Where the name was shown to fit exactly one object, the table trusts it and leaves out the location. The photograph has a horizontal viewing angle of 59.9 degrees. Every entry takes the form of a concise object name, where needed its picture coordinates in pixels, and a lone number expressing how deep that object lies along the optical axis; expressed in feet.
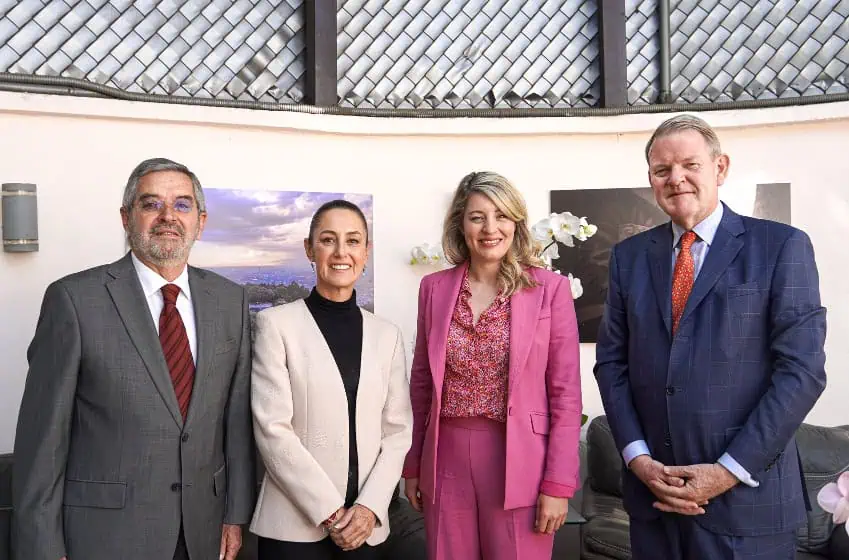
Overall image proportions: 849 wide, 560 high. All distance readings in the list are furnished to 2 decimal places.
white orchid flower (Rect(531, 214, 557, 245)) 10.41
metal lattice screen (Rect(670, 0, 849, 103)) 13.52
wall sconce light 10.52
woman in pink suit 7.07
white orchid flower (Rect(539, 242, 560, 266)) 10.58
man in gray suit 6.23
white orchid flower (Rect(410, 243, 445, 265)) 12.85
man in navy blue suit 6.10
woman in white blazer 6.77
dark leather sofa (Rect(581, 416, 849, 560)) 10.77
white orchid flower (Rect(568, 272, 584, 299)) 10.95
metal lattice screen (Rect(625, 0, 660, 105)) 13.91
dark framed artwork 13.35
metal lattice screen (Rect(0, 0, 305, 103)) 11.42
